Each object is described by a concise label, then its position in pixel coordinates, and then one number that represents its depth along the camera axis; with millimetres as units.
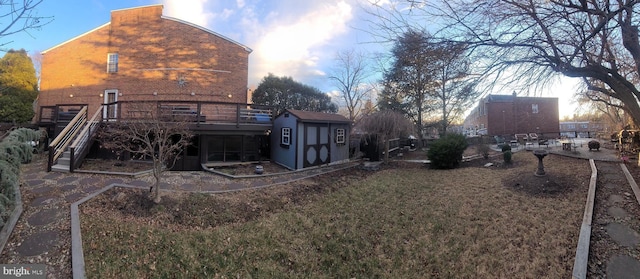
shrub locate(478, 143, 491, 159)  13328
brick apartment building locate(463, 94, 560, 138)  30438
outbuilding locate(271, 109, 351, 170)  11500
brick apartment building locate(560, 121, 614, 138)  24419
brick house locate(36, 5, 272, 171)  16172
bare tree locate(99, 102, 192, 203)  5527
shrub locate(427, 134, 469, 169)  11781
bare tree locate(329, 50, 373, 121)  27505
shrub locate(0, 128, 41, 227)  3783
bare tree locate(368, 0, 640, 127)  3805
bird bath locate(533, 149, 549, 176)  7931
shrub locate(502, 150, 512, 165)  11148
